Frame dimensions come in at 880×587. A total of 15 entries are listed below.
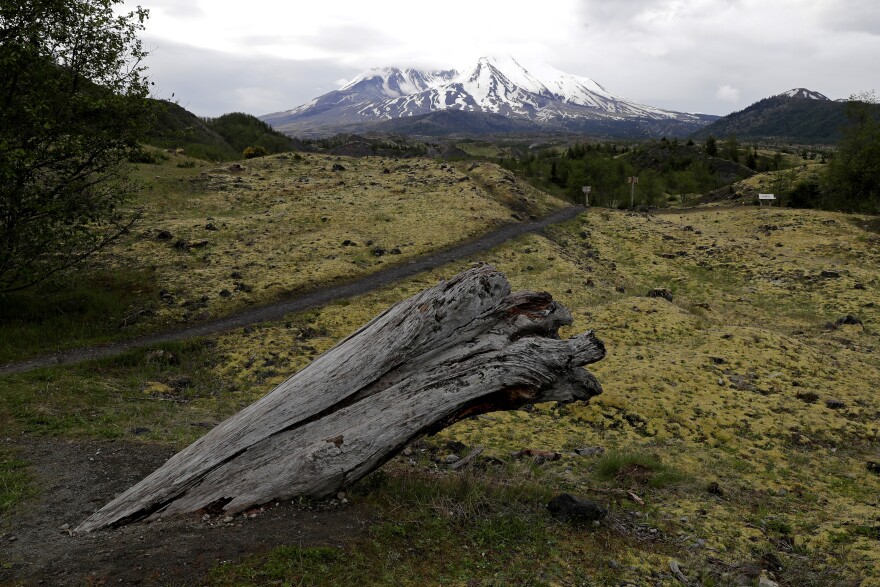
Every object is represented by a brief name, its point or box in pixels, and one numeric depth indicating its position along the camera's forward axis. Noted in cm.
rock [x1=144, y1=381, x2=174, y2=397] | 1683
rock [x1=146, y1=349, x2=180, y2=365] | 1923
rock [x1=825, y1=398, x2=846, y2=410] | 1739
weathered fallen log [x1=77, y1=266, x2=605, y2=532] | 859
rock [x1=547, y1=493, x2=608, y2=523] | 935
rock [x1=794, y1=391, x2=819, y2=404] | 1781
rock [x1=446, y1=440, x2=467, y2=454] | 1368
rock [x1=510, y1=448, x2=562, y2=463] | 1339
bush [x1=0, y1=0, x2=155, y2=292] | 1809
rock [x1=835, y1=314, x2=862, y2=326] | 2688
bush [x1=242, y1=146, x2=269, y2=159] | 7294
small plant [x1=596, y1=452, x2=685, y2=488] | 1210
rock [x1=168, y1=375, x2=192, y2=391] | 1775
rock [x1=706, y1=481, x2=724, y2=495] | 1185
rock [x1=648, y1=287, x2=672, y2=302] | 2992
